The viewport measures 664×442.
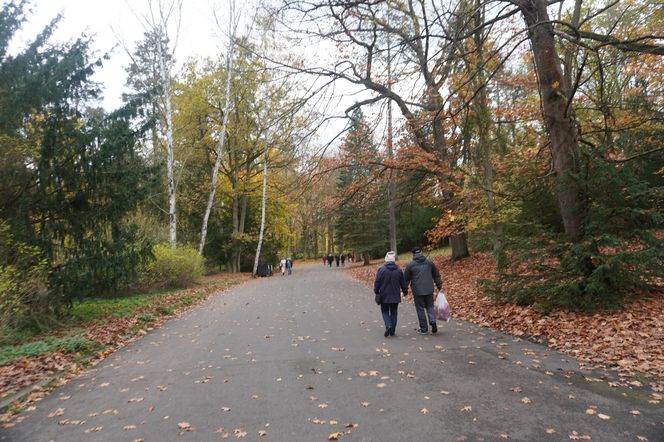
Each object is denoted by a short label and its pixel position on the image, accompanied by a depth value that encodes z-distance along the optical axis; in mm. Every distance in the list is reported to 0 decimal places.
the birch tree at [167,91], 21906
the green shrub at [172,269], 18969
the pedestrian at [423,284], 8180
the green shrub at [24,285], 9148
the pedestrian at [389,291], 8094
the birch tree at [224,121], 21553
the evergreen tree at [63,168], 10719
